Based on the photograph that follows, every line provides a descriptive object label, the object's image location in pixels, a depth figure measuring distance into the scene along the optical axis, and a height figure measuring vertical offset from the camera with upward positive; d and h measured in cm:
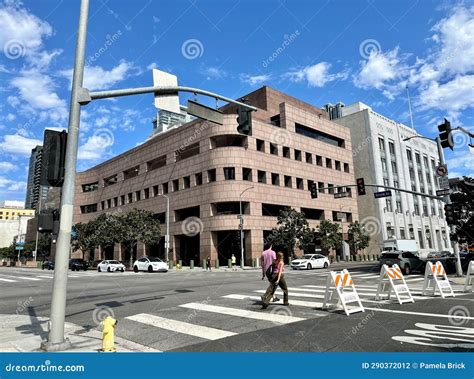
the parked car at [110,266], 3694 -61
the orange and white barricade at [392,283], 1012 -99
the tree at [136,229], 4316 +374
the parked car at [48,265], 5104 -32
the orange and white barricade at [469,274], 1261 -98
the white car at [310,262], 3310 -91
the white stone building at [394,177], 6512 +1435
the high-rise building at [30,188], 14989 +4023
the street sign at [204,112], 938 +390
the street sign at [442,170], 1908 +414
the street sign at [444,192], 1954 +304
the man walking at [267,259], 1059 -14
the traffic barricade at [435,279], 1159 -104
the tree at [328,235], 4641 +223
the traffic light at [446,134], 1459 +464
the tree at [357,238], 5491 +191
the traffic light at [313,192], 2504 +425
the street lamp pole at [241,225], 3919 +338
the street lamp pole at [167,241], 4172 +195
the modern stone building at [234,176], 4425 +1140
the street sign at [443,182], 1947 +359
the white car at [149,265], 3438 -58
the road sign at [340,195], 2952 +477
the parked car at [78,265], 4250 -38
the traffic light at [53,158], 672 +200
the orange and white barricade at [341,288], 888 -92
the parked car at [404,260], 2259 -73
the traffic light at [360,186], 2360 +430
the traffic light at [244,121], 1088 +411
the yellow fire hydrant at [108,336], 571 -121
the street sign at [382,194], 2422 +391
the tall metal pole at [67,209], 608 +98
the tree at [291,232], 4109 +245
